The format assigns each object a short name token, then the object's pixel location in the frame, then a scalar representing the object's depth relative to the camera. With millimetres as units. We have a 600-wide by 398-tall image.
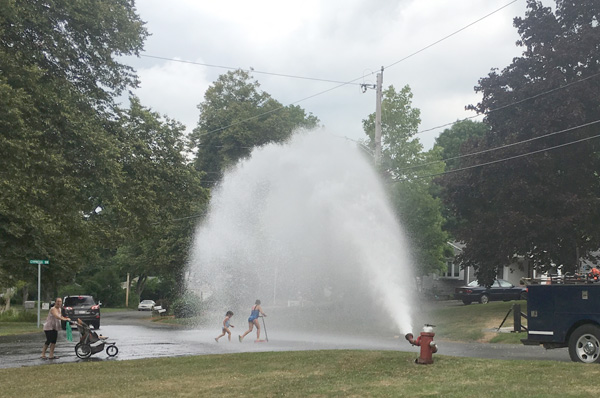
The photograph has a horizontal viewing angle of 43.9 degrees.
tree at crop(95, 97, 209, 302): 27969
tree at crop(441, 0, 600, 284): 31125
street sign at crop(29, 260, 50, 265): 32922
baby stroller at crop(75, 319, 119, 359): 20500
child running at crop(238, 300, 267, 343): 25703
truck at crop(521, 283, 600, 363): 15180
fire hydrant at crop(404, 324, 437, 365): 14172
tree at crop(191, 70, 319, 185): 59406
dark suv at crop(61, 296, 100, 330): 37188
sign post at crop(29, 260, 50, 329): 32925
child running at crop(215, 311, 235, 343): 26314
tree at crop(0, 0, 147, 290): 21141
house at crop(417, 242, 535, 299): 58878
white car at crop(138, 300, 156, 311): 79375
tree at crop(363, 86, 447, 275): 37562
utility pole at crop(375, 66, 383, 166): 32344
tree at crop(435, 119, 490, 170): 79625
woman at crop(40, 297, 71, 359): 20875
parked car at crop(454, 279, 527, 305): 46138
